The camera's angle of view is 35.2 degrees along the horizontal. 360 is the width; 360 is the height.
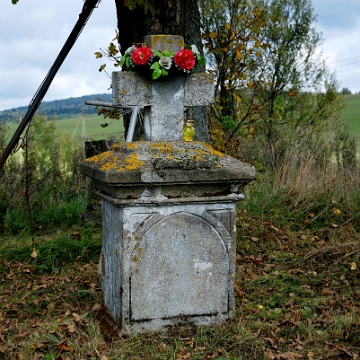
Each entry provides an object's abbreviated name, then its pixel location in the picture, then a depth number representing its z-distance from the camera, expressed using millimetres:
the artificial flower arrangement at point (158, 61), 4129
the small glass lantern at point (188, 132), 4434
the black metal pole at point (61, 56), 5898
